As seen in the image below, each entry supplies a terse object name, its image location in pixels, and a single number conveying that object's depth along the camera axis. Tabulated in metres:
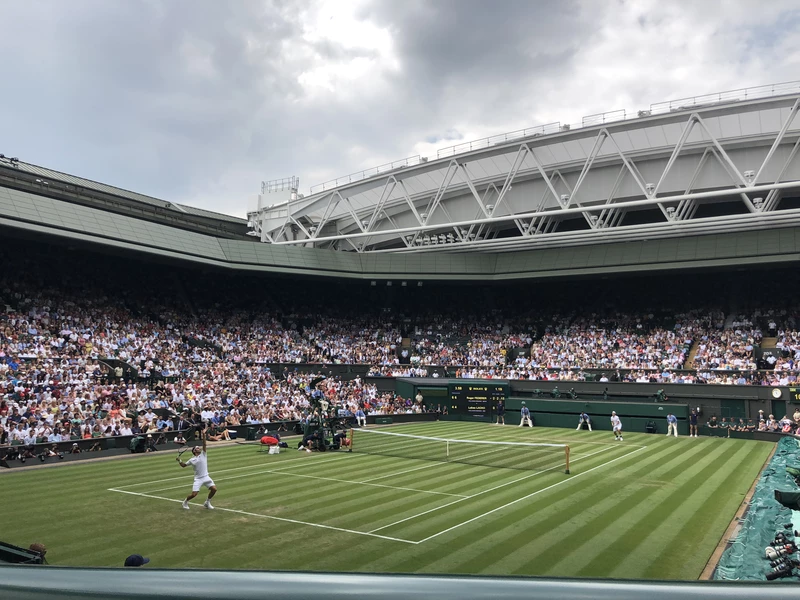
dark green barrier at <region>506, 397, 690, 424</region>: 39.09
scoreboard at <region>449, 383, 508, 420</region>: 46.38
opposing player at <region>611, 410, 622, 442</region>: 34.91
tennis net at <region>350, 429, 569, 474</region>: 25.50
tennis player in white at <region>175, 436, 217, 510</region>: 16.66
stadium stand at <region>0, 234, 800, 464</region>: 32.34
